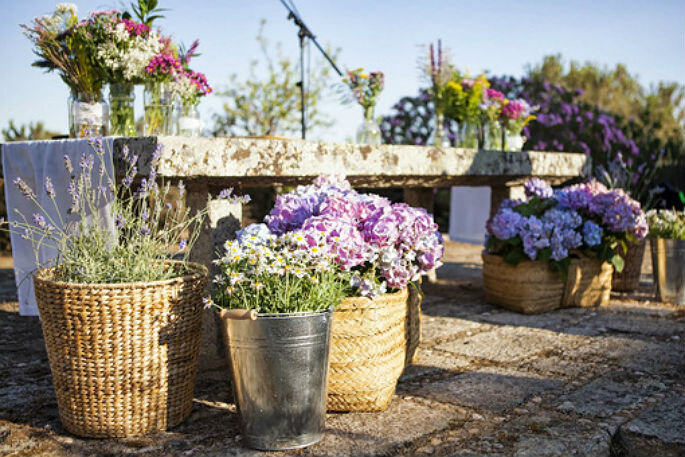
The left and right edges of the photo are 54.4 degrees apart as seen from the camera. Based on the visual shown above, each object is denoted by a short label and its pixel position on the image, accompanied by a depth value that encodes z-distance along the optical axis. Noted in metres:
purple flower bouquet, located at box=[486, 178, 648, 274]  4.16
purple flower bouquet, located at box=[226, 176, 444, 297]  2.39
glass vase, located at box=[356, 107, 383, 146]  4.32
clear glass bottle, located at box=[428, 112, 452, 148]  4.81
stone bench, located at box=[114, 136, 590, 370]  2.72
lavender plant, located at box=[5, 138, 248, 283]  2.26
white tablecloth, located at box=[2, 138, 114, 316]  2.97
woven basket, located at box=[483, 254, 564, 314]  4.16
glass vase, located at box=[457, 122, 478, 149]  4.97
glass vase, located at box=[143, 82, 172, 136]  3.35
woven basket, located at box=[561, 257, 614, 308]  4.30
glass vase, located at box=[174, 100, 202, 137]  3.39
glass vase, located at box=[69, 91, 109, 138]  3.24
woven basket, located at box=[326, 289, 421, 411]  2.38
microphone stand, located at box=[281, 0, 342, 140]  3.75
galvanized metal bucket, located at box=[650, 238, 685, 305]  4.39
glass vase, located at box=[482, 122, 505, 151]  4.99
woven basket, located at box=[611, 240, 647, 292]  4.96
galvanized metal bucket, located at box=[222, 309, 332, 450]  2.10
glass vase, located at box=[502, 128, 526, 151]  5.02
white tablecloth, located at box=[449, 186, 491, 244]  7.30
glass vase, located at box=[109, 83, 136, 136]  3.31
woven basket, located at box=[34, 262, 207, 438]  2.15
